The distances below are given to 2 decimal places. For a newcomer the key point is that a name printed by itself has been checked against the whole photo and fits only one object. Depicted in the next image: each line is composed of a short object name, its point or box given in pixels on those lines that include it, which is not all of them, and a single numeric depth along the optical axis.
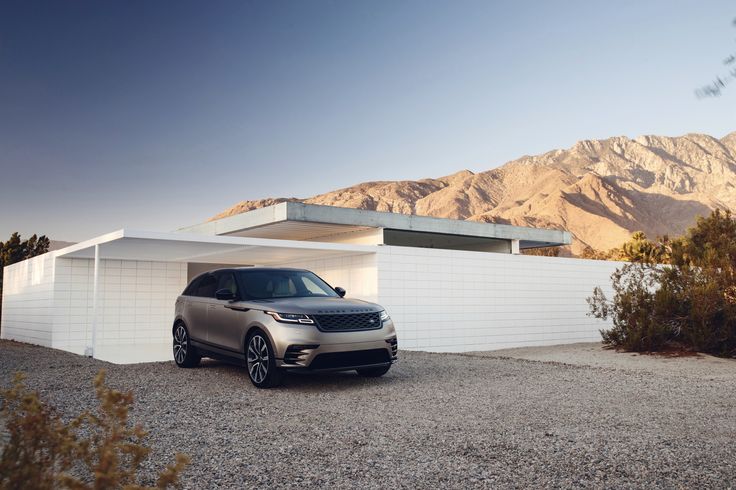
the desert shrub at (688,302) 13.86
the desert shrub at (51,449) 2.10
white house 14.48
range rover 7.57
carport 13.10
